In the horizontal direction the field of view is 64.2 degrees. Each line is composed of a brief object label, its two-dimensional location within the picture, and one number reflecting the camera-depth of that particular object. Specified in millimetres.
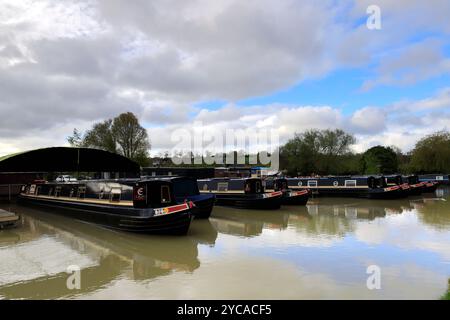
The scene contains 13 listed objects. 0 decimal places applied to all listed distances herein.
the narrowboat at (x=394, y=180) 31089
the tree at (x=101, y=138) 41688
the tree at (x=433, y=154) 42125
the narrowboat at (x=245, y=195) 20719
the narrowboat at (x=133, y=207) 12445
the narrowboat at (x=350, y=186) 26672
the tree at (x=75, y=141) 43156
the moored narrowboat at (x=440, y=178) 40988
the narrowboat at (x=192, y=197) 16859
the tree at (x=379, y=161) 54312
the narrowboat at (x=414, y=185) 30008
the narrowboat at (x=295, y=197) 22766
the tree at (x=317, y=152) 48344
